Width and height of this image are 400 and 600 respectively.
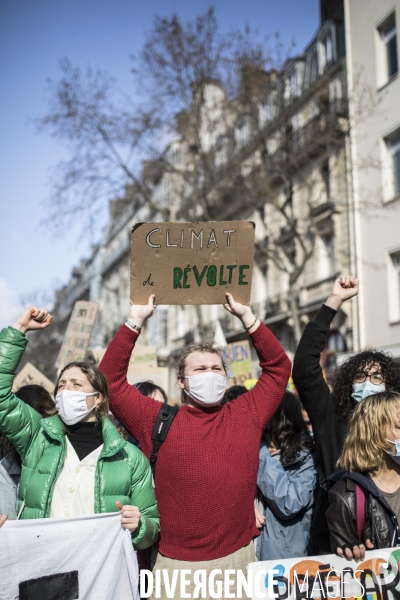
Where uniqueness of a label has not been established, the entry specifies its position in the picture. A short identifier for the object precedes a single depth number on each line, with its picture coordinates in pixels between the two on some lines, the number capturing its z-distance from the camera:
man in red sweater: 2.98
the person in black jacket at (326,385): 3.50
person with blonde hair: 2.74
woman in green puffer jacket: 2.94
